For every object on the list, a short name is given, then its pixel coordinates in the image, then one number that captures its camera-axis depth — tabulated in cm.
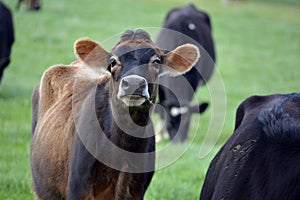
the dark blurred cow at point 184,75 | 1320
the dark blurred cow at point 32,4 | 2672
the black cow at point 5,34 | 1529
